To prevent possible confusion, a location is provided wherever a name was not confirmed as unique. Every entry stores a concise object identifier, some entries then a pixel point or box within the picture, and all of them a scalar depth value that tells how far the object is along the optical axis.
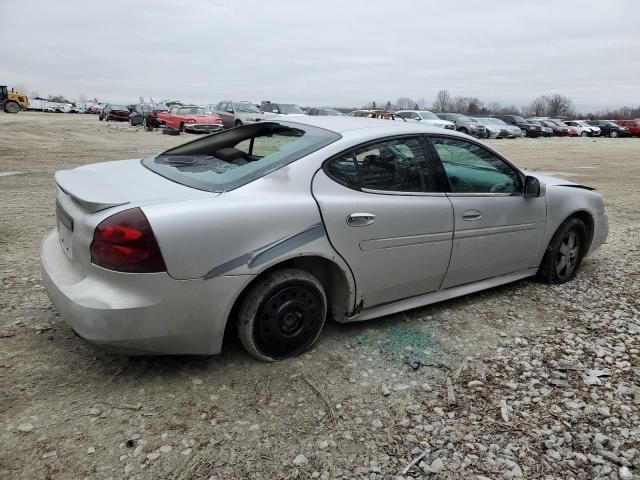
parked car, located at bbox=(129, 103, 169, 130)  29.23
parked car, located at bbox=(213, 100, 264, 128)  24.97
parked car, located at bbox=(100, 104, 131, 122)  38.59
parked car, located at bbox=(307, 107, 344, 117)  26.46
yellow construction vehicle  42.88
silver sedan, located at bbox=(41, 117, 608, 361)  2.44
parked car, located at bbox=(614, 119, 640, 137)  39.56
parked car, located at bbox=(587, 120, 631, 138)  40.06
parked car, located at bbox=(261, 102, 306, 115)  25.55
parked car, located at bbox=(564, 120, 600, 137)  39.12
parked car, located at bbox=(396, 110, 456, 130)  27.10
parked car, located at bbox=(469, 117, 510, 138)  30.62
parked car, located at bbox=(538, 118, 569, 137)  38.84
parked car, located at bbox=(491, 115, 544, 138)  35.88
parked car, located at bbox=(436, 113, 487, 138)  29.38
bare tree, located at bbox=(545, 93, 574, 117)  90.43
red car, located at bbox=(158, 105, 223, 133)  24.94
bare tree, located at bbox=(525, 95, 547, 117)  92.43
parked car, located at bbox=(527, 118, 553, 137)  37.03
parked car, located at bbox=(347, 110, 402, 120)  22.76
